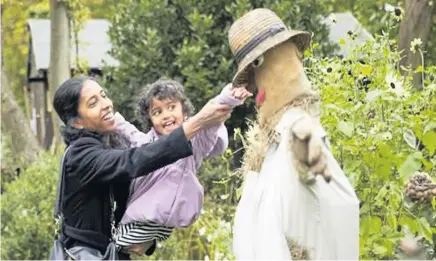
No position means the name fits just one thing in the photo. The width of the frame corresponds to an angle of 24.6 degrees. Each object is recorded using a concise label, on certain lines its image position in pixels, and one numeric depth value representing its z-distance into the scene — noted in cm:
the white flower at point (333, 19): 544
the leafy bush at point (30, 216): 802
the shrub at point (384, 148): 462
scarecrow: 326
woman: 413
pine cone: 429
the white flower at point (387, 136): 457
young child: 441
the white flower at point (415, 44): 493
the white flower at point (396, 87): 464
